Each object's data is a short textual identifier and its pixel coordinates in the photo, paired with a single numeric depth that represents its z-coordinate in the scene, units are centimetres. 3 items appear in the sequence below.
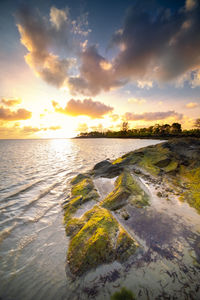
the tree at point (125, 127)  15765
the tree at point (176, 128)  12962
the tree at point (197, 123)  9918
